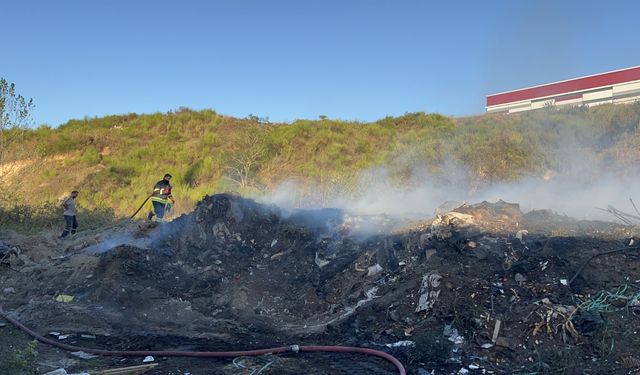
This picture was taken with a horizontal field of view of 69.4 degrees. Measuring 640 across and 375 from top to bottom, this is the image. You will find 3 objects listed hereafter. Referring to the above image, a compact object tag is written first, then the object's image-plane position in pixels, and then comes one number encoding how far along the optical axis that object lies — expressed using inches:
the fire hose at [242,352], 197.2
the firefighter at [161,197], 429.1
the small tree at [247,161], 713.5
